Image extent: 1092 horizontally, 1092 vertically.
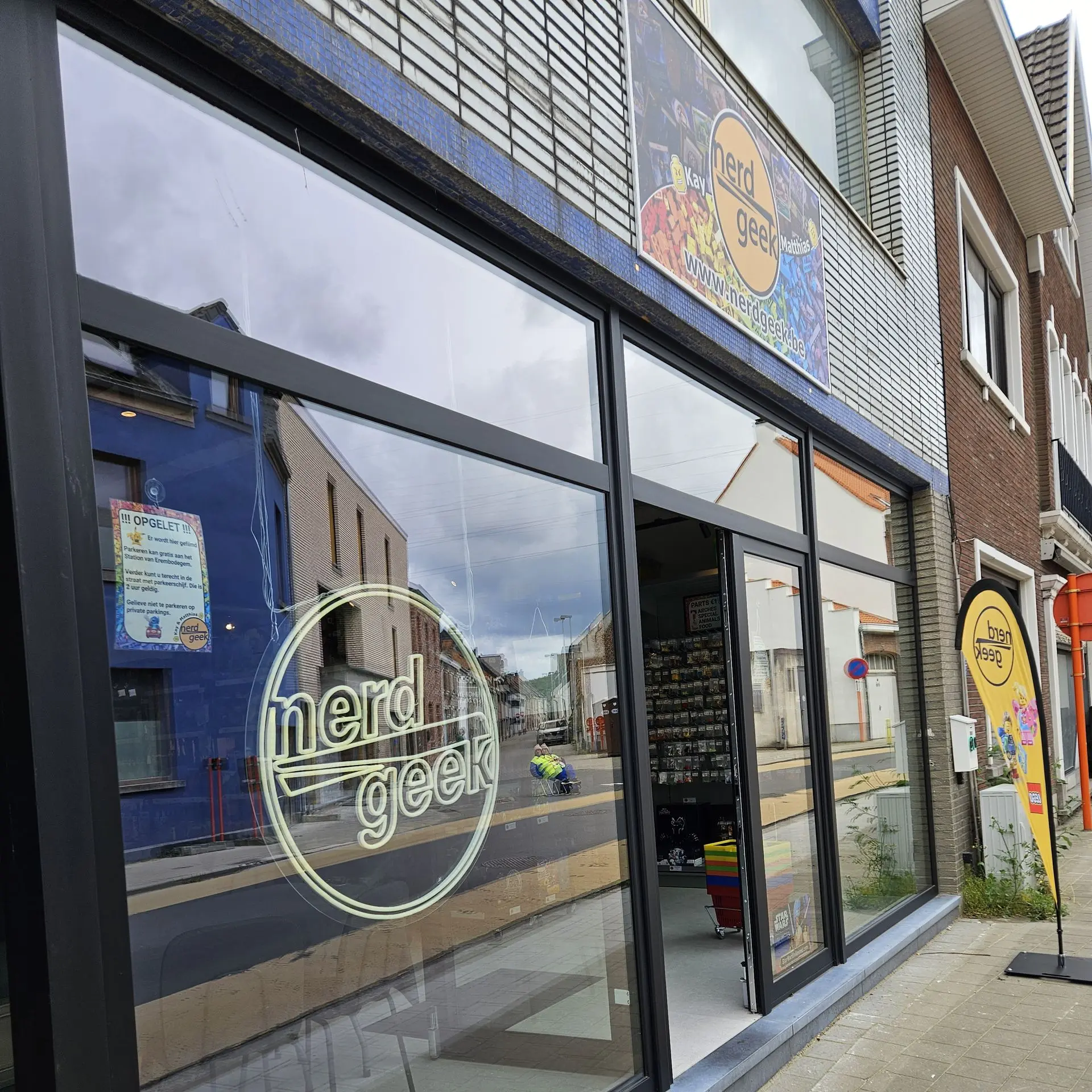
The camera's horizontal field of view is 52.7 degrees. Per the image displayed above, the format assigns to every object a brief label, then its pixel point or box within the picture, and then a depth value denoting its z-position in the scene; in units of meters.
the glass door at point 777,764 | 5.48
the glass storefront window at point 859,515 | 6.92
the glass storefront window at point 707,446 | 4.89
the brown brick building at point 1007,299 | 9.49
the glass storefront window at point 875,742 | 6.76
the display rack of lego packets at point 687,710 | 8.76
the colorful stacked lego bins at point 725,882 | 6.69
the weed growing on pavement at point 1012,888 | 7.82
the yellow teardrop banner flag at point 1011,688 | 6.74
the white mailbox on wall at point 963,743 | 8.20
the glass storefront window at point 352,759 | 2.45
